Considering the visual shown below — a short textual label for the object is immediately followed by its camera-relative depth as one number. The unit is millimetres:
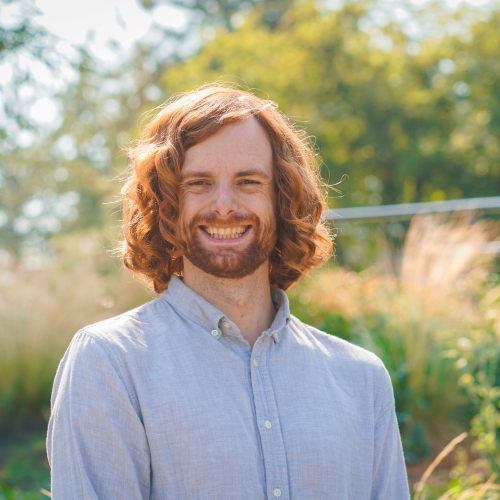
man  1726
